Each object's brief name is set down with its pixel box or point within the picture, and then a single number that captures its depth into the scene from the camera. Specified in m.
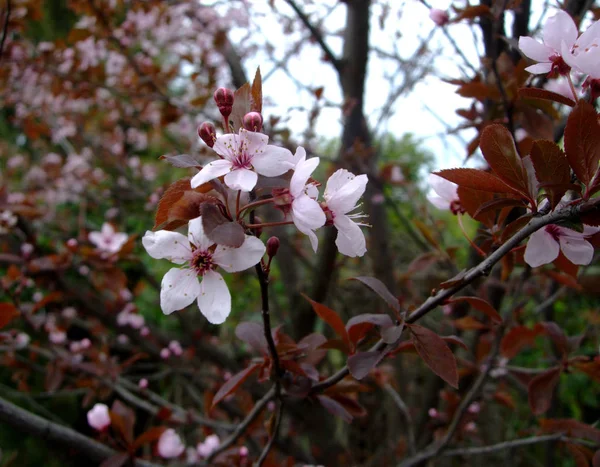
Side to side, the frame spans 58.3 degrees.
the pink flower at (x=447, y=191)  0.16
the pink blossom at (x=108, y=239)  0.31
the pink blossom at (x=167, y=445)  0.24
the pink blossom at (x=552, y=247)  0.13
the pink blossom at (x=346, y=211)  0.13
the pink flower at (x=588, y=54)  0.12
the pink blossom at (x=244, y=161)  0.11
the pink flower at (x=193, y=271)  0.13
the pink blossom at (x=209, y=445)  0.26
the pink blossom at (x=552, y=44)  0.13
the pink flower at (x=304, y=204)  0.11
